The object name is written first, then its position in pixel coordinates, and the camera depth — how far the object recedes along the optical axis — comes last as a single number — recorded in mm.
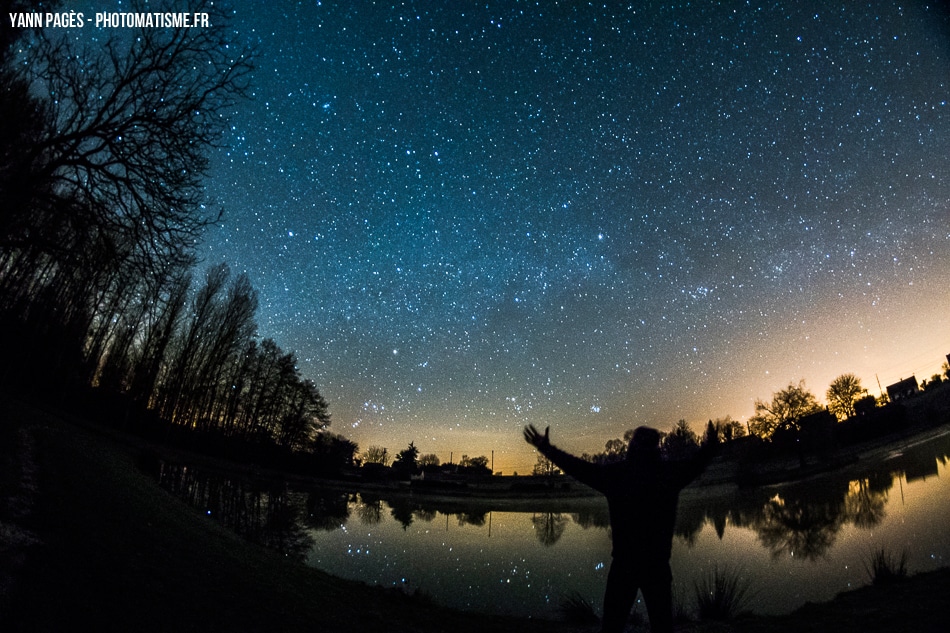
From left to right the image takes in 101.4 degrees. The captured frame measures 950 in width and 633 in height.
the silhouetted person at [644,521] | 3307
